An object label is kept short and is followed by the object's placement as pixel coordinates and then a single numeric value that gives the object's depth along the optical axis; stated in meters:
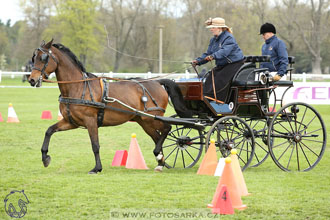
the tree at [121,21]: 100.39
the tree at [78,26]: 94.88
